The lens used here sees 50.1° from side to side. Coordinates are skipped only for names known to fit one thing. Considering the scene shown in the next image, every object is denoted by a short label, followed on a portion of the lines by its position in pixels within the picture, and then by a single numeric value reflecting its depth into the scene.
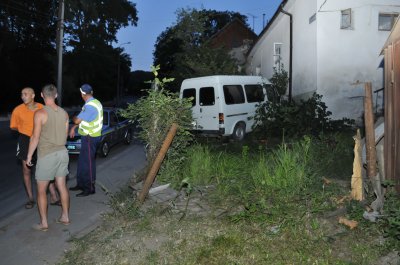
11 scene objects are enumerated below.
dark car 11.55
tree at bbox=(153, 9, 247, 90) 25.42
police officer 7.00
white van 13.20
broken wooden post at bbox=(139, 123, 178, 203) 5.92
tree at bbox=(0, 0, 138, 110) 29.27
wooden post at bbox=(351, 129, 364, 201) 5.23
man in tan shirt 5.32
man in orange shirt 6.45
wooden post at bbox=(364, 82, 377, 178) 5.25
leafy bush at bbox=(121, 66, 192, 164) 6.73
